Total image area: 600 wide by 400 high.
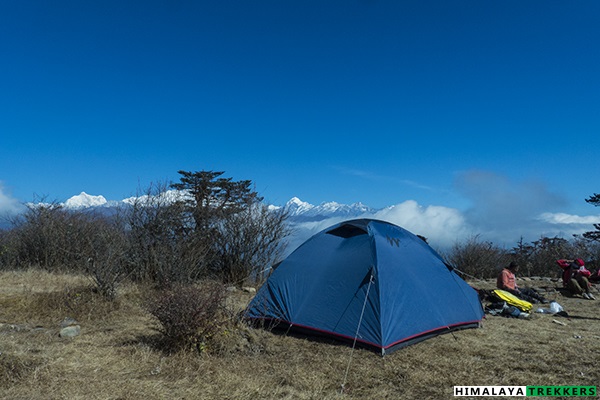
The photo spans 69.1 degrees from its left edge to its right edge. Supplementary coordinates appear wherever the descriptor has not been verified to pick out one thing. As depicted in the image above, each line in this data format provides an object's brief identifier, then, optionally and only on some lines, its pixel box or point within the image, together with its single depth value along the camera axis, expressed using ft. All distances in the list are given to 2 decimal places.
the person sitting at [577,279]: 39.11
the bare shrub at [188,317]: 18.34
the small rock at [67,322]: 23.29
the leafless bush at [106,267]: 28.45
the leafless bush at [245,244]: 44.01
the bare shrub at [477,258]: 59.16
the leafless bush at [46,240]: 48.34
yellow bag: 29.71
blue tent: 21.22
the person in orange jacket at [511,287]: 34.58
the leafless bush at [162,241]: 36.29
